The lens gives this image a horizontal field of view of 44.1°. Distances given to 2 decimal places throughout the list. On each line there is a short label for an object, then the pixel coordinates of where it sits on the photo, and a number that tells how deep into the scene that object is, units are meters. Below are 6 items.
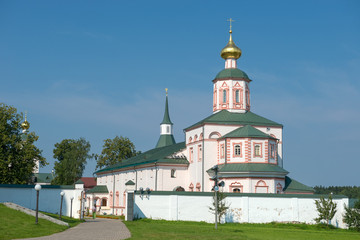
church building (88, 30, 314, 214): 39.53
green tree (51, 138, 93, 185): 70.88
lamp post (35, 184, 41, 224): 24.27
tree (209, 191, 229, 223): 31.14
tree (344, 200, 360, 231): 31.17
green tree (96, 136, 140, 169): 71.44
